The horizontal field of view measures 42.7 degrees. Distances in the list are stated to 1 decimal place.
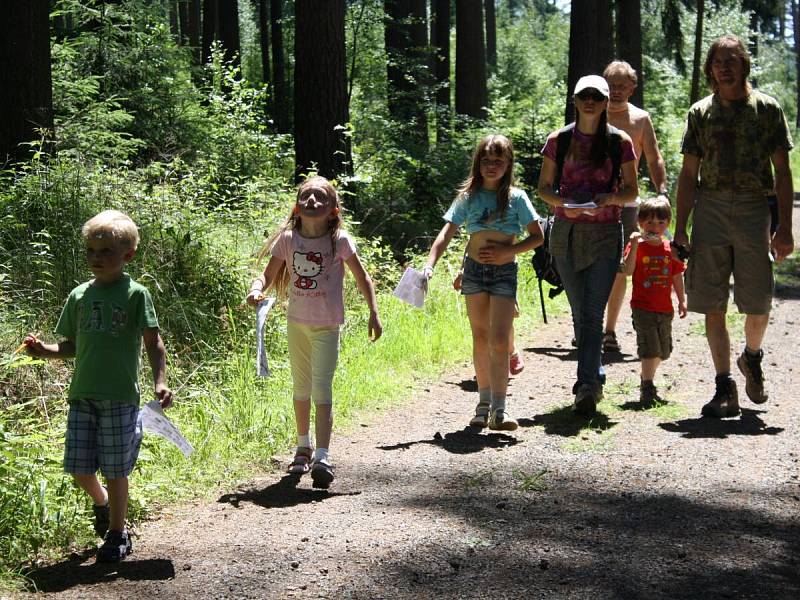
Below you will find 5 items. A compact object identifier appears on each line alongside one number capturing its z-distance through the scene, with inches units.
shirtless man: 335.9
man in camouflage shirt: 273.1
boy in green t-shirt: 186.9
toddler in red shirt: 302.0
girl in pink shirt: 237.8
